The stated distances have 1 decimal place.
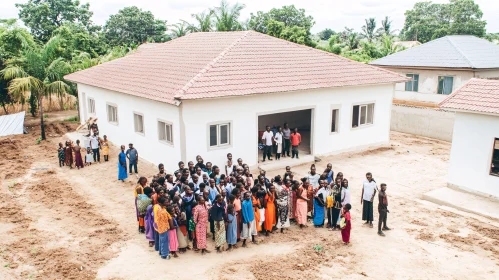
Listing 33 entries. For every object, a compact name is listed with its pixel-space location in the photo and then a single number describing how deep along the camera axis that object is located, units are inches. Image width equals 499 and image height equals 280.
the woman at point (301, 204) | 410.9
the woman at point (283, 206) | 398.0
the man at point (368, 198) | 411.8
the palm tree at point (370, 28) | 2497.2
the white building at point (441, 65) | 905.5
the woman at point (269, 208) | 392.8
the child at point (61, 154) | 639.2
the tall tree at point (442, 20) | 2037.4
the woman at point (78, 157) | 621.7
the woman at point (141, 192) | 398.3
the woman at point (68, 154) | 636.1
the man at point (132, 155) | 577.0
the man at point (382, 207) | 394.6
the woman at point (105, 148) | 655.8
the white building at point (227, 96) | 554.6
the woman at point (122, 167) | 552.1
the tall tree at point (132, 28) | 1895.9
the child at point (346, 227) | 373.9
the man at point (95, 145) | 649.6
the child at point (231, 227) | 362.9
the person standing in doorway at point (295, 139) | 639.1
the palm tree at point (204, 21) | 1275.8
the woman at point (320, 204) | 407.8
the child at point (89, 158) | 645.9
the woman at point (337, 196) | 405.7
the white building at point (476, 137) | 486.6
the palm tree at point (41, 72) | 781.9
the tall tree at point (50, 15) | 1702.8
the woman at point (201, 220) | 358.3
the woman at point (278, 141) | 634.8
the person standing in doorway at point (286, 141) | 648.4
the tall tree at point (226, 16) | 1226.0
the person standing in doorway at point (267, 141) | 625.9
